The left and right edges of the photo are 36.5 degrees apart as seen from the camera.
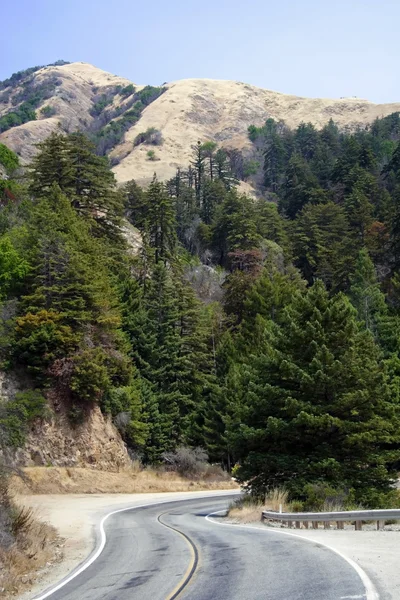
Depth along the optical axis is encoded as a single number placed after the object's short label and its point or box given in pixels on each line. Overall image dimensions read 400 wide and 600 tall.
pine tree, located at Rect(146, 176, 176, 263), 66.81
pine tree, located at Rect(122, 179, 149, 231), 76.44
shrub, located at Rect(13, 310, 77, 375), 40.12
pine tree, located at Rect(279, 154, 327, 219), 89.30
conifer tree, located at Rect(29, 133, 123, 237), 54.19
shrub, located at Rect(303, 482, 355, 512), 21.14
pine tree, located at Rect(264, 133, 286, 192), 141.75
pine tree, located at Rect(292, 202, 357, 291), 70.50
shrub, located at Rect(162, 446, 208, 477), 49.84
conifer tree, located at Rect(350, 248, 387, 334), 52.94
